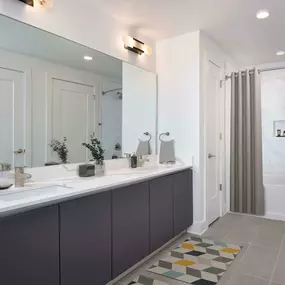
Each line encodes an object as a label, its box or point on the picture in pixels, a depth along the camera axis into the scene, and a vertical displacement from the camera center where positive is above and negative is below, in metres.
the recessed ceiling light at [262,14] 2.57 +1.26
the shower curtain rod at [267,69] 3.79 +1.06
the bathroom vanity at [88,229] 1.34 -0.54
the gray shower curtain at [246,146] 3.81 -0.03
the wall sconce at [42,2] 1.91 +1.06
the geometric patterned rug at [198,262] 2.16 -1.05
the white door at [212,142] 3.40 +0.03
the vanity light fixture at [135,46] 2.86 +1.09
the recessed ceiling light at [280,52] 3.82 +1.31
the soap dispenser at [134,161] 2.94 -0.18
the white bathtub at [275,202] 3.75 -0.82
